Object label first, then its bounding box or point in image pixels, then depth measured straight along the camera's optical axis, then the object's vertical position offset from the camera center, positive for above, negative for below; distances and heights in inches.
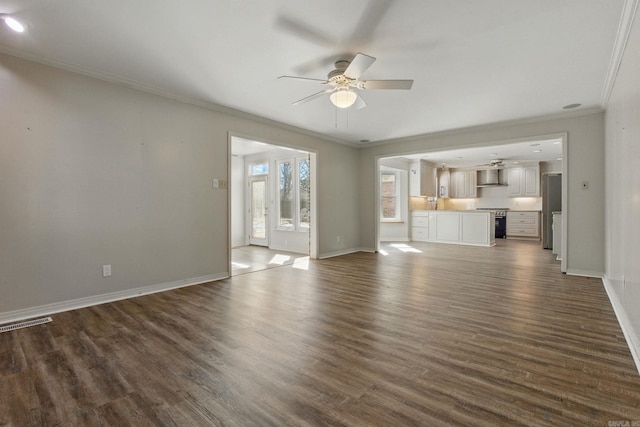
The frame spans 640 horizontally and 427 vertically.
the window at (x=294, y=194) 287.0 +16.9
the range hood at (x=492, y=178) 419.2 +45.0
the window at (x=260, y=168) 327.3 +47.2
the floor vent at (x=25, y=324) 108.5 -41.3
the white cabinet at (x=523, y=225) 389.1 -18.9
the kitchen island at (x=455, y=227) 330.3 -18.8
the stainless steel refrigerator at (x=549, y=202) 281.7 +7.6
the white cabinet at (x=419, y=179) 372.5 +39.4
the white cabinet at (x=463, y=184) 429.7 +37.8
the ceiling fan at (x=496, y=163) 389.5 +62.1
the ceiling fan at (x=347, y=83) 115.8 +51.2
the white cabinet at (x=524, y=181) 392.5 +38.0
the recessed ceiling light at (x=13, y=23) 95.5 +61.1
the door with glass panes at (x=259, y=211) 327.6 +0.4
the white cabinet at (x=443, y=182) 440.8 +41.5
